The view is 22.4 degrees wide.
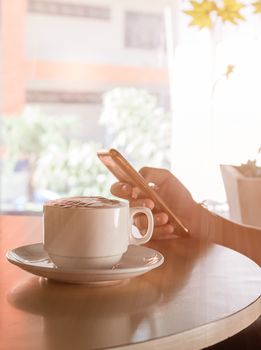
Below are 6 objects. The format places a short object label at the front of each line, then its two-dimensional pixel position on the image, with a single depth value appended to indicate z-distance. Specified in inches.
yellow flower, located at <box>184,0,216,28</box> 100.0
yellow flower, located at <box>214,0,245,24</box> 99.7
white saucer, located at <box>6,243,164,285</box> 32.7
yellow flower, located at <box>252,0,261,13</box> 103.0
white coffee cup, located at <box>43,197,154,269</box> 33.5
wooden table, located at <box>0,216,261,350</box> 26.1
